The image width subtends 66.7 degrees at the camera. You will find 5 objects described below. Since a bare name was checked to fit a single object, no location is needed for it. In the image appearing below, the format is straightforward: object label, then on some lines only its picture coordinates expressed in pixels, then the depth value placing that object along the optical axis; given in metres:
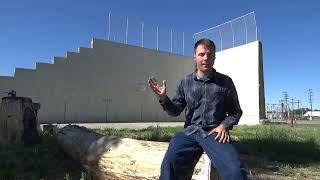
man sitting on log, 2.06
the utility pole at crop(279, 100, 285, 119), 25.30
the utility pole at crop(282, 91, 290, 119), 26.05
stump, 4.54
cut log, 2.61
